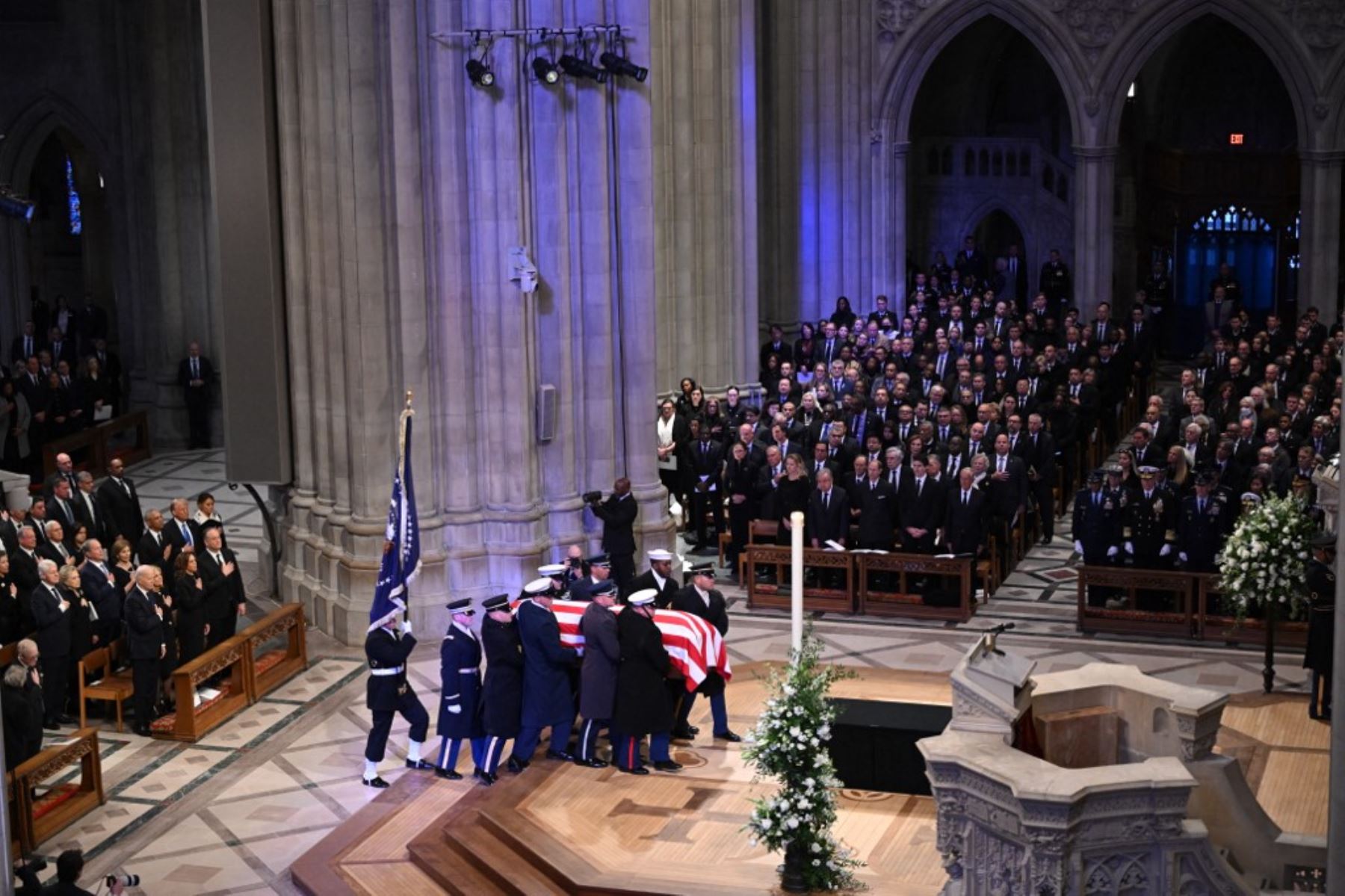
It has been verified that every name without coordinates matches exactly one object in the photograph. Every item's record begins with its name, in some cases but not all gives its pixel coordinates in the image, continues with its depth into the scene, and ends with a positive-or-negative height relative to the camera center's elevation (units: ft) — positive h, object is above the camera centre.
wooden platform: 45.57 -13.64
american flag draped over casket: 52.65 -9.87
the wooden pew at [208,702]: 57.41 -12.46
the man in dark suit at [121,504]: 73.36 -8.54
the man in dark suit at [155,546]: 65.41 -8.99
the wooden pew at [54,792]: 49.70 -13.29
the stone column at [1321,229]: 101.55 +0.84
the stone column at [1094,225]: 106.93 +1.32
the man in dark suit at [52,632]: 57.62 -10.29
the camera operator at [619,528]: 66.49 -8.78
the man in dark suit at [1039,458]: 75.72 -7.68
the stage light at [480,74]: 64.13 +5.89
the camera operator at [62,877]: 40.01 -11.96
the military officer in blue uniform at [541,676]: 52.29 -10.70
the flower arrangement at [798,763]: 42.57 -10.59
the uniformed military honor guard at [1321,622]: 55.31 -10.21
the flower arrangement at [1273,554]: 55.98 -8.45
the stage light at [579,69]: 65.21 +6.10
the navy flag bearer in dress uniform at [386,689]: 52.42 -10.97
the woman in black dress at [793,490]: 71.15 -8.20
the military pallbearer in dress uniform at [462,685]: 52.03 -10.85
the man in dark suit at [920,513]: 68.59 -8.74
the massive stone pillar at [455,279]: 65.21 -0.58
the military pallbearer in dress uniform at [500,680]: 52.11 -10.73
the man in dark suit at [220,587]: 61.57 -9.76
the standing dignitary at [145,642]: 57.16 -10.52
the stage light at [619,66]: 65.72 +6.21
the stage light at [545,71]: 64.95 +6.03
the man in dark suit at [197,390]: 97.86 -5.96
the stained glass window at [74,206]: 122.81 +3.79
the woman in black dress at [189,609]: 59.98 -10.11
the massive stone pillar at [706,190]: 86.28 +2.91
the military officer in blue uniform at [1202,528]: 64.85 -8.87
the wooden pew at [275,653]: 60.90 -12.06
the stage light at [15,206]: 58.67 +1.83
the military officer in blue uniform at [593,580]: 54.44 -8.57
